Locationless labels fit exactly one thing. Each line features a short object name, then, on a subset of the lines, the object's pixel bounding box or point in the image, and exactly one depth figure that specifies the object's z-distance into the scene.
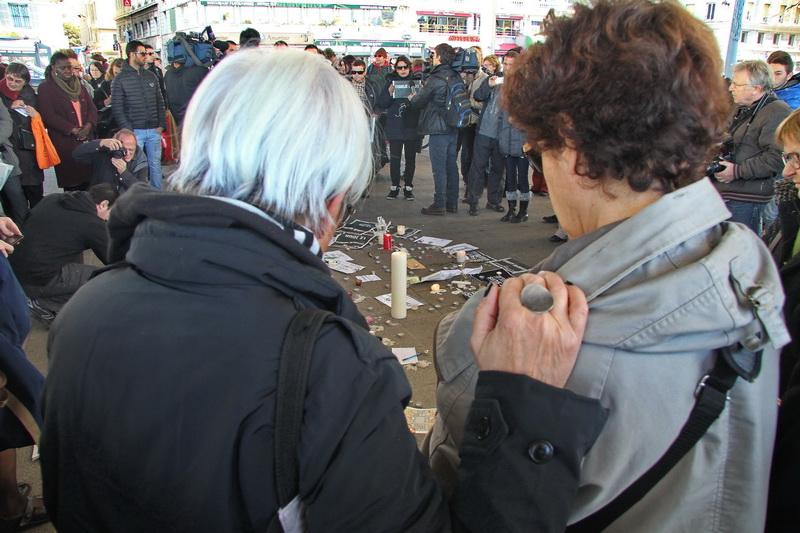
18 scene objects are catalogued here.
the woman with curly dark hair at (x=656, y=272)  0.88
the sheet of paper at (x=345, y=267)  5.50
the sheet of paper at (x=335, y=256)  5.84
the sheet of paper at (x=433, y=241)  6.40
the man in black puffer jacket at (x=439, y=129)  7.49
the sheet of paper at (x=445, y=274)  5.21
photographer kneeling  5.80
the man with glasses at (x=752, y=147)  4.34
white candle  4.22
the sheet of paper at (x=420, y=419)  2.98
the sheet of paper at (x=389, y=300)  4.71
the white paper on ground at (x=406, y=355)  3.79
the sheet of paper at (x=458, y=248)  6.12
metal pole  8.01
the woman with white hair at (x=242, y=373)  0.87
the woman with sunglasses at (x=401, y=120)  8.33
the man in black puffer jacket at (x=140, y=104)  7.45
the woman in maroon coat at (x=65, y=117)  6.80
